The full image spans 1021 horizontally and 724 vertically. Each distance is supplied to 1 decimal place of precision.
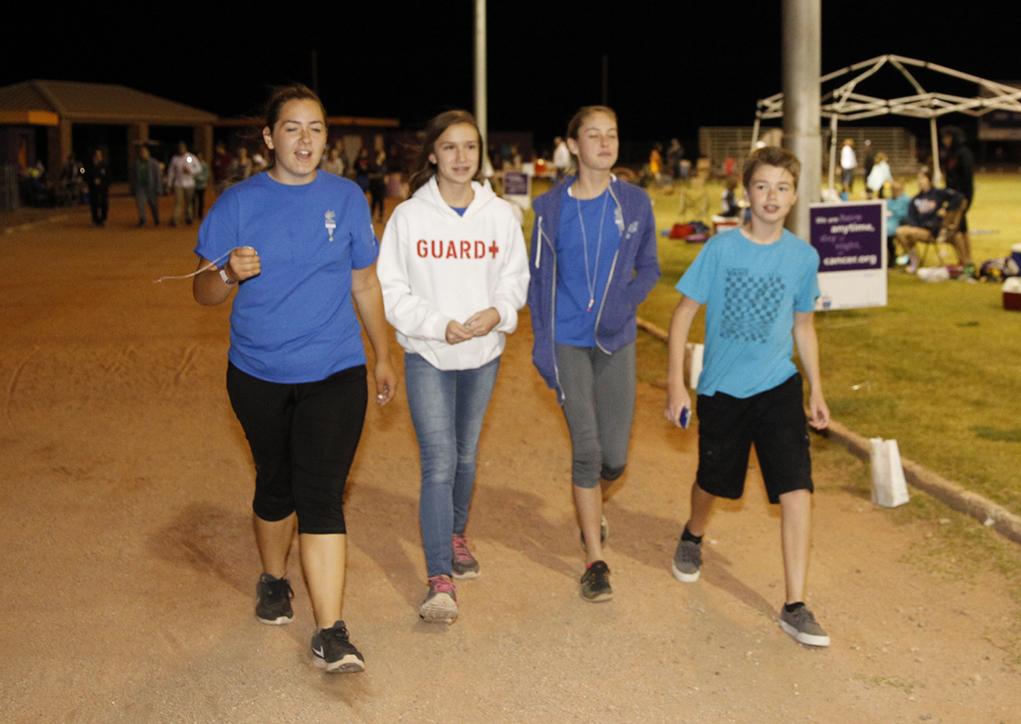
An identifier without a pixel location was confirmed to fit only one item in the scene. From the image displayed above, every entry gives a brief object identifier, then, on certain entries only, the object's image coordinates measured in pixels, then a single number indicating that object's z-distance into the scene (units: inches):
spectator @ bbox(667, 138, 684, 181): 1853.2
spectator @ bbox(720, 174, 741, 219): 895.1
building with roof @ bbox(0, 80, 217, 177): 1338.6
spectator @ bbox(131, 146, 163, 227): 1055.7
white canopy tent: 956.6
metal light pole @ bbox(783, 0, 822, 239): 330.0
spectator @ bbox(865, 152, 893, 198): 1019.3
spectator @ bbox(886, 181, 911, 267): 683.4
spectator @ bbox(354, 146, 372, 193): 1055.6
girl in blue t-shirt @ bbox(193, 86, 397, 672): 164.4
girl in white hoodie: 184.1
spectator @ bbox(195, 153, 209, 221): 1106.7
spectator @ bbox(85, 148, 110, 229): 1066.1
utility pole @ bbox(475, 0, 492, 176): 818.8
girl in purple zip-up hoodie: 193.8
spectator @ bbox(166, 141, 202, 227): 1037.8
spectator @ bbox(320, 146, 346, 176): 1115.8
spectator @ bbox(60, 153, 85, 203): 1359.5
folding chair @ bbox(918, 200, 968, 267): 641.0
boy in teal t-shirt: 182.4
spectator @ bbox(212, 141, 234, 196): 1277.1
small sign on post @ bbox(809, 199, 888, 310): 386.3
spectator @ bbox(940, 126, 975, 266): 660.1
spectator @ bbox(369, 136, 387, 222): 1033.5
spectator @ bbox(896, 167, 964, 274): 651.5
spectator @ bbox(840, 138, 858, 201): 1288.1
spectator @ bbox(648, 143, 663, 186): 1597.4
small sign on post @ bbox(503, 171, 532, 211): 1059.9
